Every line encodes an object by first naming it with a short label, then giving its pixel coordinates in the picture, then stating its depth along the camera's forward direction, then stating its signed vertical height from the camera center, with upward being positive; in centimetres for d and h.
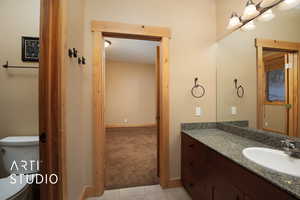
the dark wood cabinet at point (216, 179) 80 -62
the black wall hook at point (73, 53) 123 +42
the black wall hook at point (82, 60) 153 +45
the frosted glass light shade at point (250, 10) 146 +95
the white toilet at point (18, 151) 156 -61
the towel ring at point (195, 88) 199 +14
